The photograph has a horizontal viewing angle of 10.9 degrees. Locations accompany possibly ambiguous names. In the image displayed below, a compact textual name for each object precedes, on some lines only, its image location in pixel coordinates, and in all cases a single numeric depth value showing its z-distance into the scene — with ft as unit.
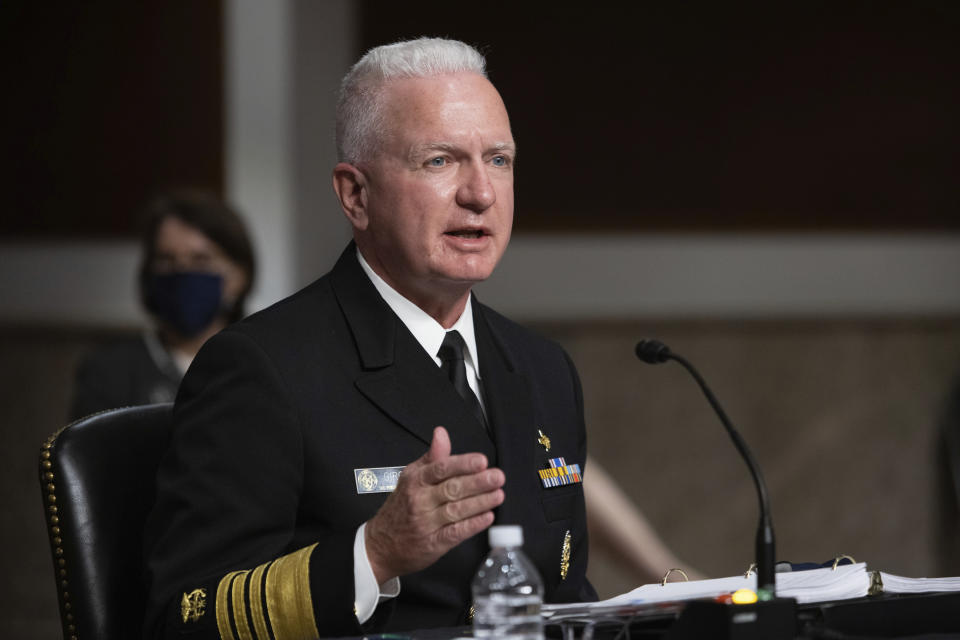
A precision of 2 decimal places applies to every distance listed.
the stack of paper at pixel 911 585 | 14.94
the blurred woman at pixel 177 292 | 19.46
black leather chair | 15.26
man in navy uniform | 14.88
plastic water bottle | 14.42
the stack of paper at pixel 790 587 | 14.69
